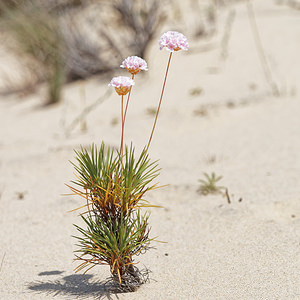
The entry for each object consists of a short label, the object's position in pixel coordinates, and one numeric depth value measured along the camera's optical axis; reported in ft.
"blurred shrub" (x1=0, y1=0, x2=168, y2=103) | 34.78
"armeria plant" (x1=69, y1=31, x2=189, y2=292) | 10.26
